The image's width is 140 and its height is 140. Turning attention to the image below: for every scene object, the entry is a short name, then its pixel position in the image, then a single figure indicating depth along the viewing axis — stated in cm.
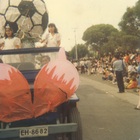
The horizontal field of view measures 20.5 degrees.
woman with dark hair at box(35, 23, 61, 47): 969
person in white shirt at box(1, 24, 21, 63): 917
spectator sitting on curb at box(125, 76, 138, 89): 1703
